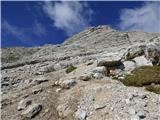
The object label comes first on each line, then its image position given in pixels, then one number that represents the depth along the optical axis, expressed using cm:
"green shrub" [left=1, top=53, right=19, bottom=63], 2430
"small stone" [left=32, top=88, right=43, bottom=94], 1025
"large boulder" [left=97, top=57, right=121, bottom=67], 1141
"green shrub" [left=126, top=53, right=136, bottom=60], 1231
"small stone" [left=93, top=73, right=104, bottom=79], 1032
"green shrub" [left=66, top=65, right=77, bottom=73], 1239
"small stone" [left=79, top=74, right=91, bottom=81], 1031
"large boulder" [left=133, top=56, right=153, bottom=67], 1150
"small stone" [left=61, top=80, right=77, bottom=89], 998
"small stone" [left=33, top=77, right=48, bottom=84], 1144
